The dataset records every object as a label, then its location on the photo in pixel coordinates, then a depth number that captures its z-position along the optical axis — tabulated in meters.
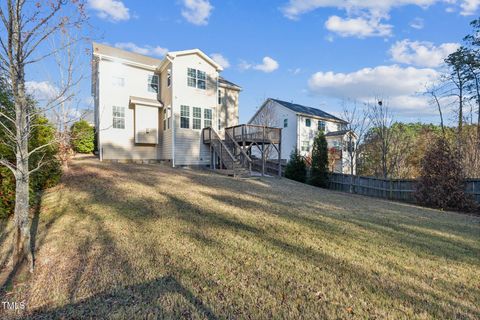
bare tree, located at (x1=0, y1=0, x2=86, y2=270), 3.61
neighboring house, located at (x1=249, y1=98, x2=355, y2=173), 26.97
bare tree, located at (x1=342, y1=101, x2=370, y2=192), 20.22
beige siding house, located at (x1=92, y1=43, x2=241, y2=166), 15.71
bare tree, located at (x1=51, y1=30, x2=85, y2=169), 9.71
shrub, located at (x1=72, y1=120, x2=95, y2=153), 18.56
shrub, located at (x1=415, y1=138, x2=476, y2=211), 10.96
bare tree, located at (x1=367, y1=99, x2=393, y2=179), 18.33
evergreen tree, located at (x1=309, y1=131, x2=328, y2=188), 17.34
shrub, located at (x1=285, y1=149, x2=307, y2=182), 18.27
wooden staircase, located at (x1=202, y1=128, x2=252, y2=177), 14.03
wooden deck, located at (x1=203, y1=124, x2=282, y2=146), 15.85
